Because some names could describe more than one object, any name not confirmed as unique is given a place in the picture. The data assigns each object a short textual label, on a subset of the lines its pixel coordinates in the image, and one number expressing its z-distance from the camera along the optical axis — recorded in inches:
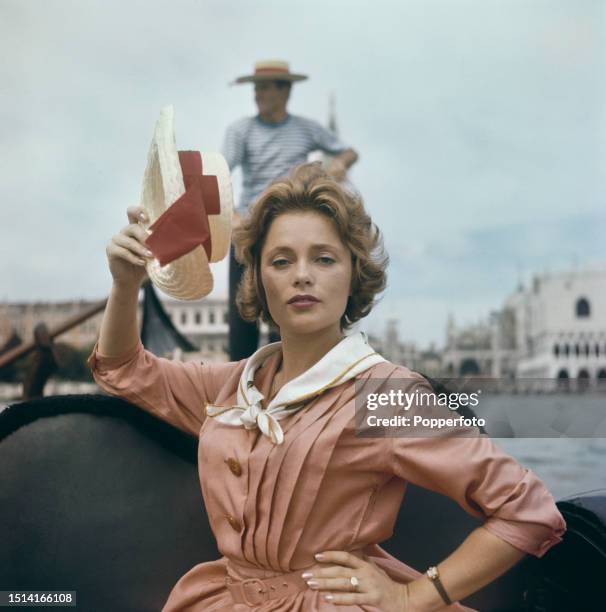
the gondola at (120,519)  53.6
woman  42.9
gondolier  125.0
